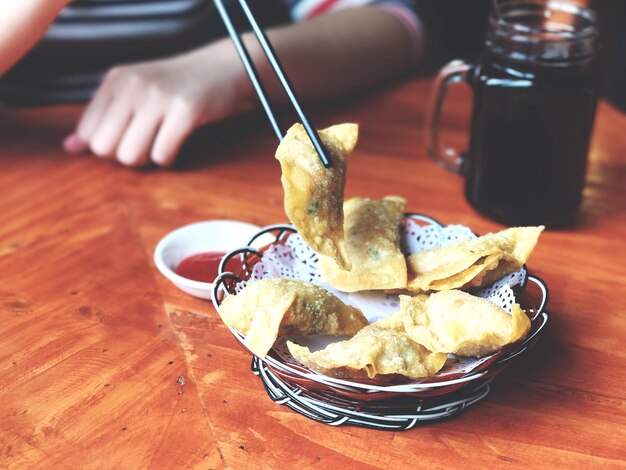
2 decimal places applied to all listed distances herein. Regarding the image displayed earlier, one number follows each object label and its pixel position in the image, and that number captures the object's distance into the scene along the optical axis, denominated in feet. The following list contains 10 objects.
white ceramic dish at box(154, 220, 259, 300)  1.46
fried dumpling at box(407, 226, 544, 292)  1.18
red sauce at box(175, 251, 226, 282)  1.42
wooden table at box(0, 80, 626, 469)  1.03
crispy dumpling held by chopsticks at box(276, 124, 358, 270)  1.13
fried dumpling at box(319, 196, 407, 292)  1.22
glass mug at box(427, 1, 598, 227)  1.48
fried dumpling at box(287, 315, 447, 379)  0.99
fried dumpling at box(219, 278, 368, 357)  1.04
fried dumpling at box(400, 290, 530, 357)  1.01
